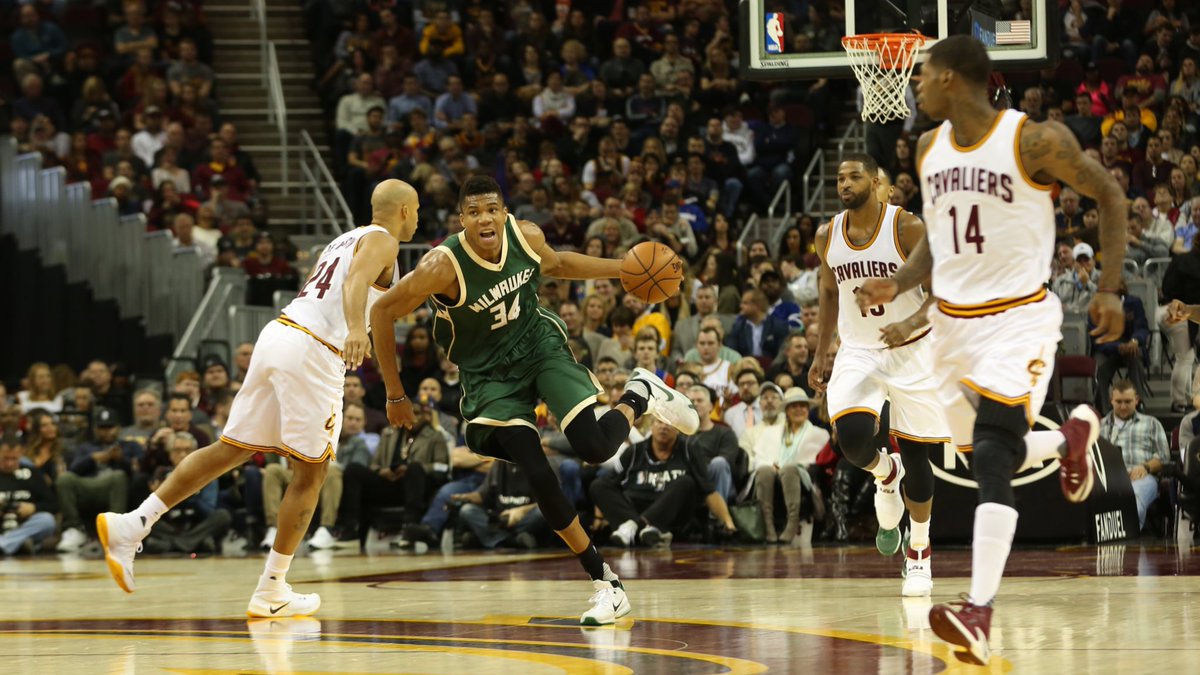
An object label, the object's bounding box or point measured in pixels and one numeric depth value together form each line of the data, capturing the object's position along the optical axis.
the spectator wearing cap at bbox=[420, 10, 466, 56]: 21.98
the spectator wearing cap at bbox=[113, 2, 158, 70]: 21.59
